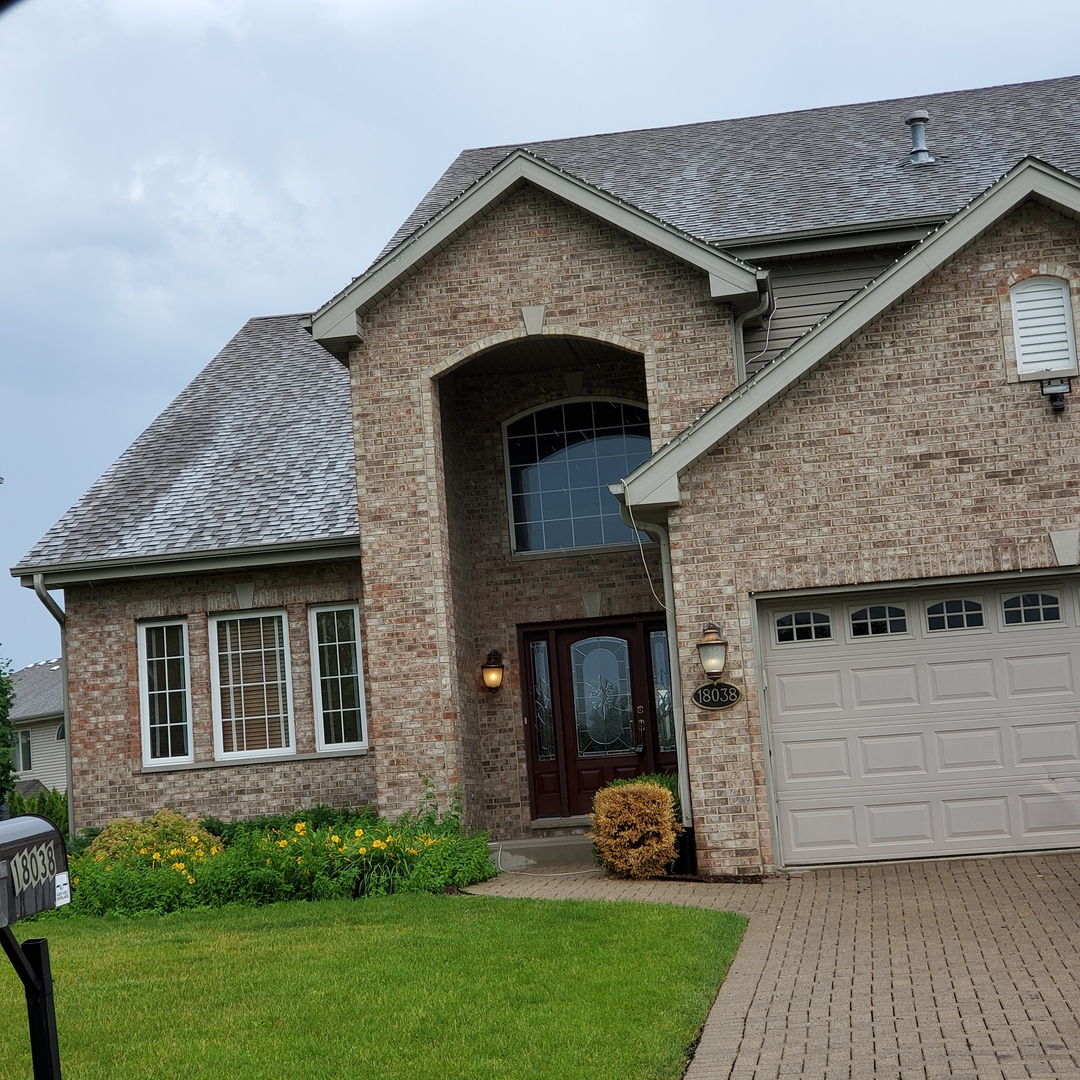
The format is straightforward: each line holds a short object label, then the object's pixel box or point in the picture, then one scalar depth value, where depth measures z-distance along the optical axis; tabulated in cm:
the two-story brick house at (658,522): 1203
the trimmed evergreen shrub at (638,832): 1209
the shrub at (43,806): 2591
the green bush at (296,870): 1194
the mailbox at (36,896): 441
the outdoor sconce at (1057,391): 1191
